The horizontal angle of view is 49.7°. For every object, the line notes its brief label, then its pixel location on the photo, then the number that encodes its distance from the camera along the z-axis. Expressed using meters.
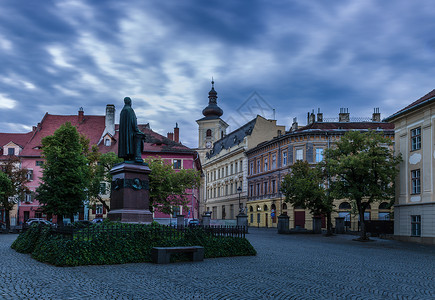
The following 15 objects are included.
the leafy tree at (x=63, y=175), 40.06
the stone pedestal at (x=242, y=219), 43.44
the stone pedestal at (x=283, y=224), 40.66
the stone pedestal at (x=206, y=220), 42.83
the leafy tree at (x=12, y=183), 42.00
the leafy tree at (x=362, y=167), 29.72
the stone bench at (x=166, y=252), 14.27
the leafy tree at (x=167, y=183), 40.69
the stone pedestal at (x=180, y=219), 41.15
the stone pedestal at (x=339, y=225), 40.72
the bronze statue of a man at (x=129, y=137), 17.31
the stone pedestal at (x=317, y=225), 41.66
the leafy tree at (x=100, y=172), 42.31
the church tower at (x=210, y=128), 89.62
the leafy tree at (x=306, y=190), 37.75
